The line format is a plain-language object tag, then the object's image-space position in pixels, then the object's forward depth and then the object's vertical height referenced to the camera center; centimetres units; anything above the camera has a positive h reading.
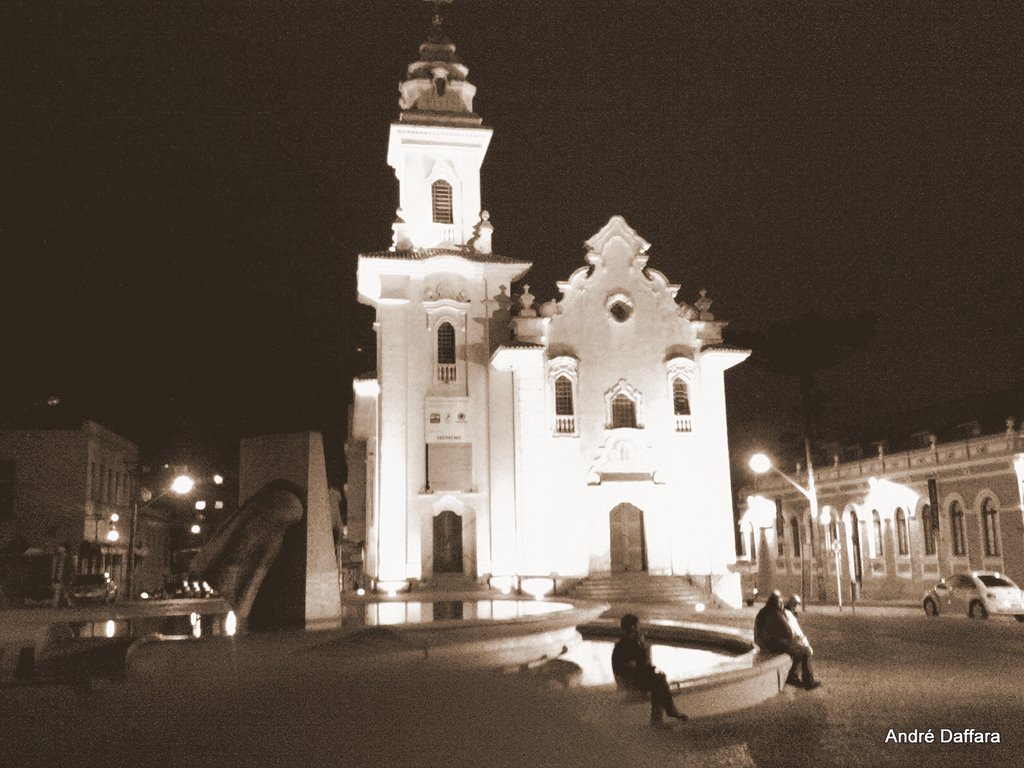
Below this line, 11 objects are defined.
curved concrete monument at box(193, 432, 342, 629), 1266 -9
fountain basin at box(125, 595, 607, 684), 1024 -137
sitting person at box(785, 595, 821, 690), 1212 -181
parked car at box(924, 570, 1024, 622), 2669 -231
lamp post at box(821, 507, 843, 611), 4262 +30
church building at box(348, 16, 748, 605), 3269 +398
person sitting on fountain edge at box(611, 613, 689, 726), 926 -149
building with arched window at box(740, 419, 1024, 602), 3350 +4
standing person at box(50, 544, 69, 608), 2478 -120
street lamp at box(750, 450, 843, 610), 2550 +175
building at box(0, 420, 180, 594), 4334 +256
